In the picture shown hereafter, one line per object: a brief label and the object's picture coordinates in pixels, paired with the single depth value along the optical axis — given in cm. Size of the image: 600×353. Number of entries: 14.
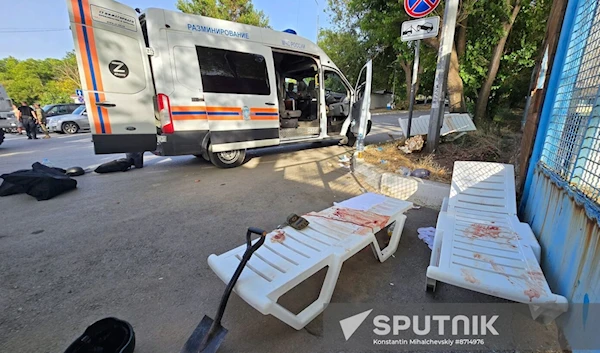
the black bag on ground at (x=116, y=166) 525
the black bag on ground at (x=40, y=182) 382
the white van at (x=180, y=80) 383
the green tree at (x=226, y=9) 2131
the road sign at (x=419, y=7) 409
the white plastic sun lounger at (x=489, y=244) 154
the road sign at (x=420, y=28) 414
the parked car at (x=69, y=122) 1288
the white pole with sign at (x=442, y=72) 421
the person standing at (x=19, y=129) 1267
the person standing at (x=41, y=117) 1176
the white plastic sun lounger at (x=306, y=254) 152
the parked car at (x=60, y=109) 1430
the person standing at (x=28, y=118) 1066
